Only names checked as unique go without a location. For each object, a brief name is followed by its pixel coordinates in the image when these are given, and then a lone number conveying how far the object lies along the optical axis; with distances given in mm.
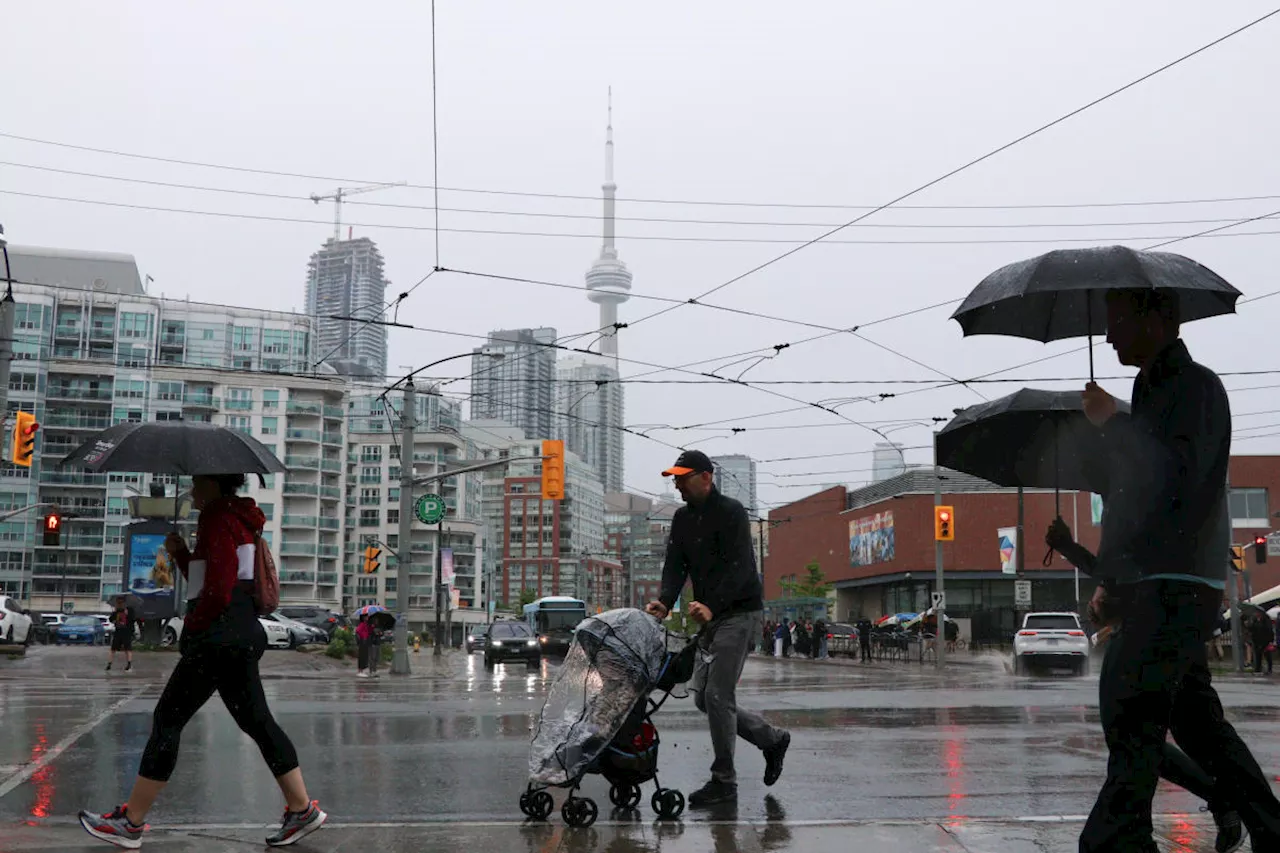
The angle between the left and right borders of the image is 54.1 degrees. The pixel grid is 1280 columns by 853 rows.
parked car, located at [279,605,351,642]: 63934
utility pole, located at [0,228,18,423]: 18594
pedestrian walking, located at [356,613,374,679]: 28516
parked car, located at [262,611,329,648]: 44906
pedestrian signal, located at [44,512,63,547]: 31484
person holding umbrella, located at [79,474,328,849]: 5875
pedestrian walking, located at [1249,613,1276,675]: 31547
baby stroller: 6352
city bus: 47000
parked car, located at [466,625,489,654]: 66812
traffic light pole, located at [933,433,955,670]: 35594
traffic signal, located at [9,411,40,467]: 24125
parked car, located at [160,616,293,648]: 42812
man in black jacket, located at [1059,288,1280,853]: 4023
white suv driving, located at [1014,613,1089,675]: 32500
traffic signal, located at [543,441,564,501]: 31672
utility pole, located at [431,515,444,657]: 56125
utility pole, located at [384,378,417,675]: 28859
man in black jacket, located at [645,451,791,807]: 6992
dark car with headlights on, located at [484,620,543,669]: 37688
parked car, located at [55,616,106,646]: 52938
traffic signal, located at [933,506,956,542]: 37594
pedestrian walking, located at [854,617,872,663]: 42844
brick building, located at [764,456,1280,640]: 60875
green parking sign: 35938
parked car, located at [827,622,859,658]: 49531
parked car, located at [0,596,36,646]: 32281
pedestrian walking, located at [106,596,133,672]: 26838
